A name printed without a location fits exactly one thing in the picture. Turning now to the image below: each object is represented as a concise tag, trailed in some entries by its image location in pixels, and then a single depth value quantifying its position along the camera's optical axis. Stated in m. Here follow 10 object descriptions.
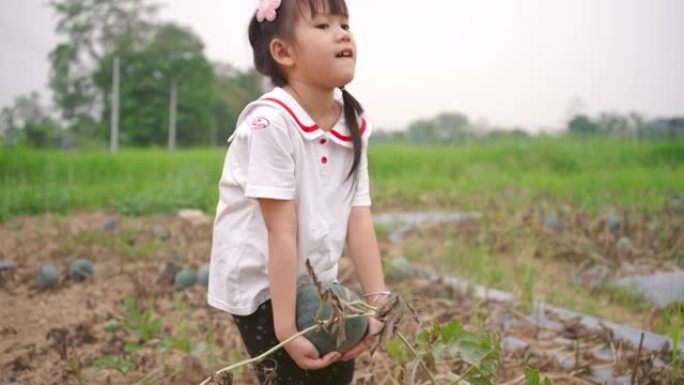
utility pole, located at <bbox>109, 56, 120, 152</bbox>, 20.98
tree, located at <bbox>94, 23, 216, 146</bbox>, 26.53
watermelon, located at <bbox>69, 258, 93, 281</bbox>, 3.96
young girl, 1.68
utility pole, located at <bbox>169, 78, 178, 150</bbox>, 28.48
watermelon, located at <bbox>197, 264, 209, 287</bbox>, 3.77
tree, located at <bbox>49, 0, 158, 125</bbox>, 21.87
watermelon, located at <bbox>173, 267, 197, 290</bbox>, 3.76
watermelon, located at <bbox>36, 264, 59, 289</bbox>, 3.81
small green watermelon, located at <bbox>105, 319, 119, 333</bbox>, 3.09
